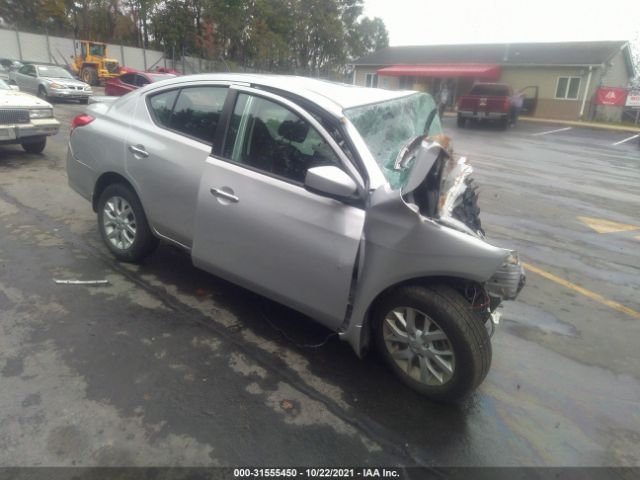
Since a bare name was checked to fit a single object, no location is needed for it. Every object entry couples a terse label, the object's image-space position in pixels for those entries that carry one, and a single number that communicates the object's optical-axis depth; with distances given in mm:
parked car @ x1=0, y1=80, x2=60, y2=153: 7414
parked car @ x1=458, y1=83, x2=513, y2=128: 21781
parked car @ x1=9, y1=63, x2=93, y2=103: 17531
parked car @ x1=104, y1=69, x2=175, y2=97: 16516
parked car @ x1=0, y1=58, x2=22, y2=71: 24625
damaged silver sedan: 2656
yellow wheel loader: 28688
